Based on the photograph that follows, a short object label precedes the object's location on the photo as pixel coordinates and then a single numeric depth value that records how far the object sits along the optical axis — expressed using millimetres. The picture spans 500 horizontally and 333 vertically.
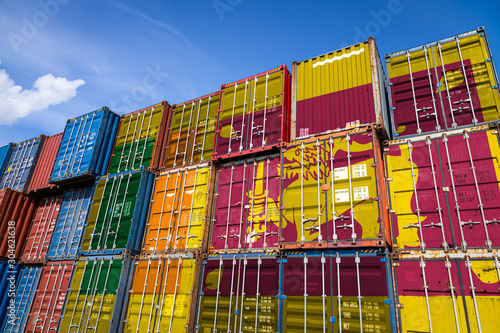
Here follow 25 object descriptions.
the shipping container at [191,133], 13984
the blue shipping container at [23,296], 14477
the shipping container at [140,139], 15125
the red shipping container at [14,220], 16781
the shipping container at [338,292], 8023
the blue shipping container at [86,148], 15922
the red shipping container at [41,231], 16047
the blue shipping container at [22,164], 19156
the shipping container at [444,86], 9328
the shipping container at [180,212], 12105
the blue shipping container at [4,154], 21000
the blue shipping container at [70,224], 14641
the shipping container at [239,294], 9633
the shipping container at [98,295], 11930
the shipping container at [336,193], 8922
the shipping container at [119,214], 13148
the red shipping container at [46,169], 17656
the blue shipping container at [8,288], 15312
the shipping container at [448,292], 7234
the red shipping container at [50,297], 13391
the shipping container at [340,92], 10523
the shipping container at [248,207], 10836
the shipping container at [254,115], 12102
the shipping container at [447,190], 8016
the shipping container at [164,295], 10875
